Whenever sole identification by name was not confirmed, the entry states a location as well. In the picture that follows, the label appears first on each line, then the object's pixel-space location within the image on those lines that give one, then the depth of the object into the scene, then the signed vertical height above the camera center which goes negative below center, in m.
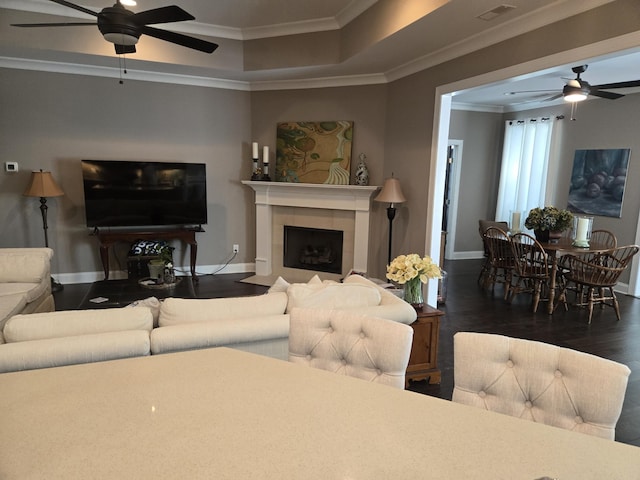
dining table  4.77 -0.90
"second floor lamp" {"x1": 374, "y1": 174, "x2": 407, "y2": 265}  4.89 -0.29
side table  2.97 -1.28
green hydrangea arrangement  5.17 -0.57
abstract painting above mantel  5.72 +0.21
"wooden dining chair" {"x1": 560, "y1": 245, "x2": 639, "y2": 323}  4.62 -1.12
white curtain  7.04 +0.12
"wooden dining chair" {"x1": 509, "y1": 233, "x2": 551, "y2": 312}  4.96 -1.13
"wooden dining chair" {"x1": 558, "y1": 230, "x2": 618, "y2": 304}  5.20 -1.12
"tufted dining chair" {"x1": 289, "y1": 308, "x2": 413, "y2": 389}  1.51 -0.66
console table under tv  5.35 -0.98
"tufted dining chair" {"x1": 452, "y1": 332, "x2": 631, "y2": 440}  1.19 -0.64
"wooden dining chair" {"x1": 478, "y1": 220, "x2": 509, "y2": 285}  5.98 -0.91
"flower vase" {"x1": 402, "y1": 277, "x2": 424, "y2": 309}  2.91 -0.86
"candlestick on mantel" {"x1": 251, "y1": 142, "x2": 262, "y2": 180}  5.91 +0.03
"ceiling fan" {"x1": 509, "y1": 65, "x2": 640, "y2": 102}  4.40 +0.94
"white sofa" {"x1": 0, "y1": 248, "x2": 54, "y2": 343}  3.66 -1.11
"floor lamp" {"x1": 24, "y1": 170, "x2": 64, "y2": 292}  4.96 -0.33
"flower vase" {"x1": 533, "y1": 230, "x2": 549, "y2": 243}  5.22 -0.78
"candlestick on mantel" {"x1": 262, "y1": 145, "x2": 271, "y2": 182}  5.93 +0.01
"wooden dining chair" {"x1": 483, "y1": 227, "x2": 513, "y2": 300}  5.43 -1.07
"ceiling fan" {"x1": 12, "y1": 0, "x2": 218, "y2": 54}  2.83 +0.97
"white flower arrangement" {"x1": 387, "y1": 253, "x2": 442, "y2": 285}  2.80 -0.67
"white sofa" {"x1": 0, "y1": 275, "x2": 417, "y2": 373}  1.86 -0.83
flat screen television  5.32 -0.41
